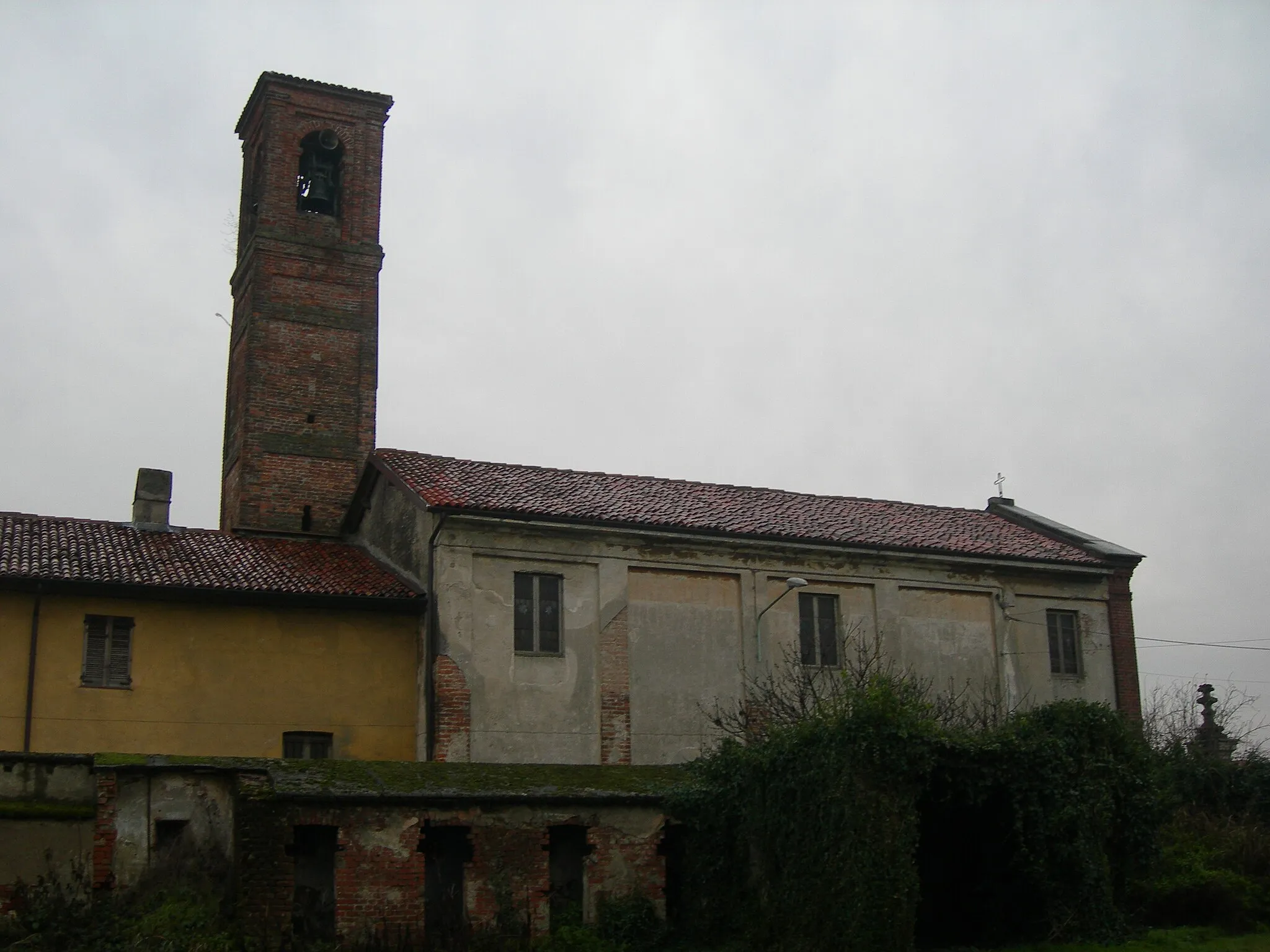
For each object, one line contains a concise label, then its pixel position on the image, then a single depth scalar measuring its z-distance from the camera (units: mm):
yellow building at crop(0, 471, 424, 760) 21094
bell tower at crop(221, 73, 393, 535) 28750
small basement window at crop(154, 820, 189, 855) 15984
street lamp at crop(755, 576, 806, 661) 25175
